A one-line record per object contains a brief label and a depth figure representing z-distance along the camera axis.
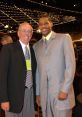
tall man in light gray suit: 1.20
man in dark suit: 1.17
